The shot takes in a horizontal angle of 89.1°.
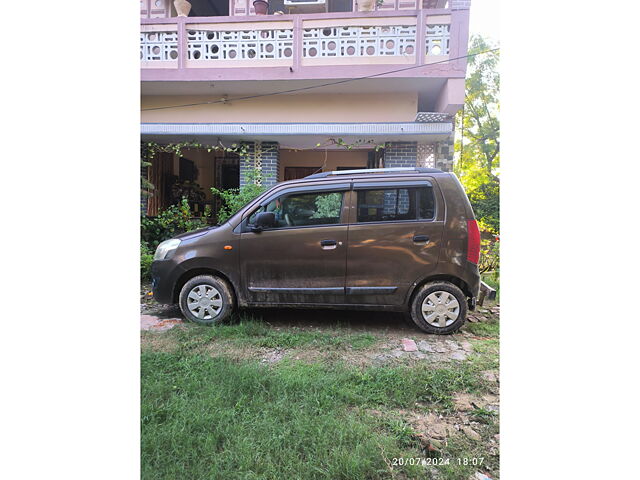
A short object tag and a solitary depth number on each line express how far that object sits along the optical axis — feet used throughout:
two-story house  10.30
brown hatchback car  8.55
